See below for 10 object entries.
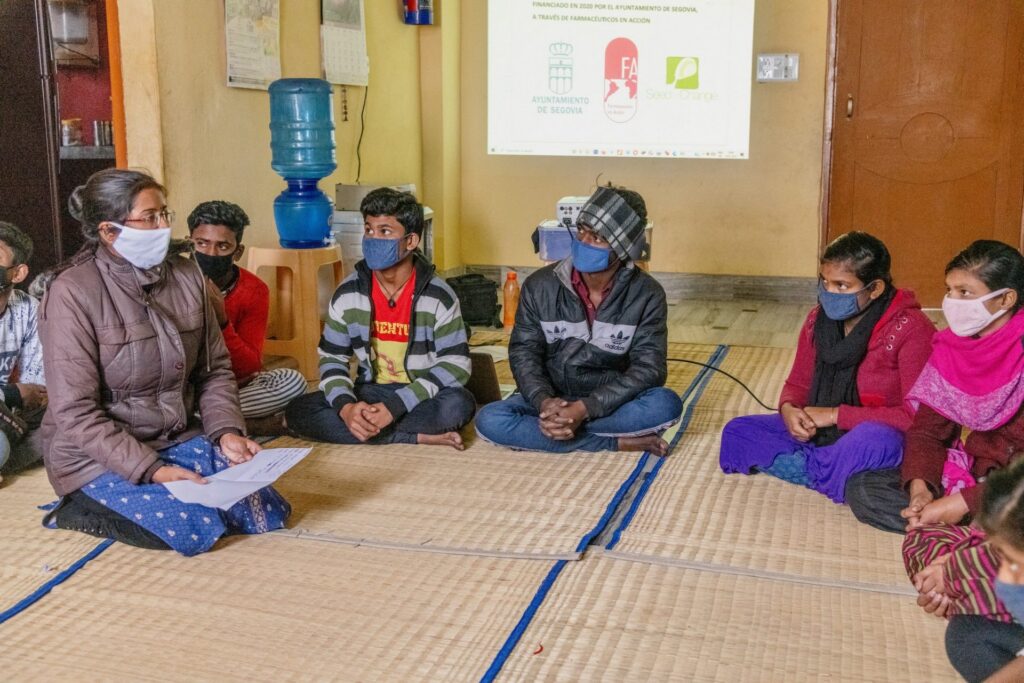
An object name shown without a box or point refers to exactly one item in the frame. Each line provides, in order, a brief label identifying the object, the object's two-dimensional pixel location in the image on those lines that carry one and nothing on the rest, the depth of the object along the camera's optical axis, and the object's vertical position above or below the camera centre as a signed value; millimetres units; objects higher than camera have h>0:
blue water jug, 4262 -26
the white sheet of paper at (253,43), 4199 +422
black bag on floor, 5215 -724
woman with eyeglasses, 2361 -541
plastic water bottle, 5199 -736
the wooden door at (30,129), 4801 +91
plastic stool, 4102 -575
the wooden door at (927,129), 5391 +92
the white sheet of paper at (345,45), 4914 +480
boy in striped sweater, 3193 -604
